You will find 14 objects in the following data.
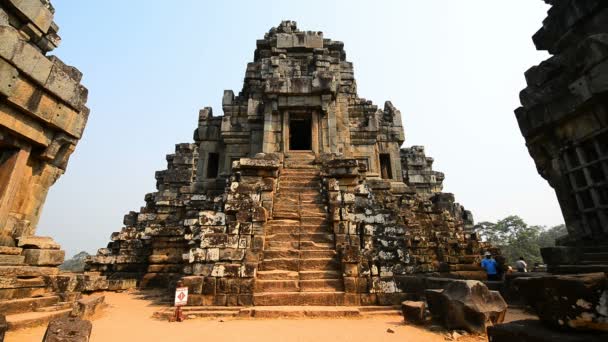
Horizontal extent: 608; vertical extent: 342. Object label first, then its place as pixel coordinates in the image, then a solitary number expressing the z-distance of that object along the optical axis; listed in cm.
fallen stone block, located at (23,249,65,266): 459
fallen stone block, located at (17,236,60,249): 456
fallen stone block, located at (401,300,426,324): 459
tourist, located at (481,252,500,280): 826
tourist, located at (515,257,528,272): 979
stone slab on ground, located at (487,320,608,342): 201
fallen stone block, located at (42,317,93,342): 304
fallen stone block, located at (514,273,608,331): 197
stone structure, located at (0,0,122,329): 423
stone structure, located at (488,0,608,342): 444
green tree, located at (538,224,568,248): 4462
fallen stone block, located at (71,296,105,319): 478
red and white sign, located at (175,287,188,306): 505
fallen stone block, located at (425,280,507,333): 405
